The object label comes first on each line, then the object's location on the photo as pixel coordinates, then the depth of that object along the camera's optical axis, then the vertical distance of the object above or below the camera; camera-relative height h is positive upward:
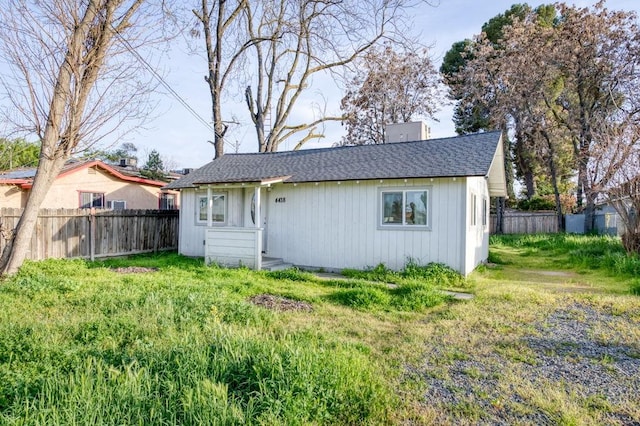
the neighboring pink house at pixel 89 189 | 14.73 +1.23
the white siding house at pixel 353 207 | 9.00 +0.28
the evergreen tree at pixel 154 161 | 32.59 +4.86
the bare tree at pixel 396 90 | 25.41 +8.55
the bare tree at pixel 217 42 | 18.36 +8.52
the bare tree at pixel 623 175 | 11.44 +1.45
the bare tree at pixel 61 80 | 7.75 +2.89
